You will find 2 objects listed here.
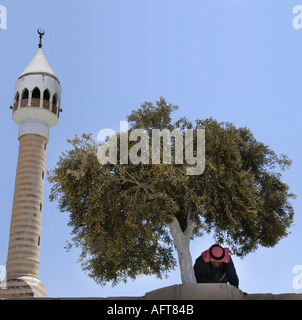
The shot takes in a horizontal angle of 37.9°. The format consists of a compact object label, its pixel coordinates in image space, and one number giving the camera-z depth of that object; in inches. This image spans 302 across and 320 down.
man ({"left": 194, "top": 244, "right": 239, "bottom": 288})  666.2
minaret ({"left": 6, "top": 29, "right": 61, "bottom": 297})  1459.2
